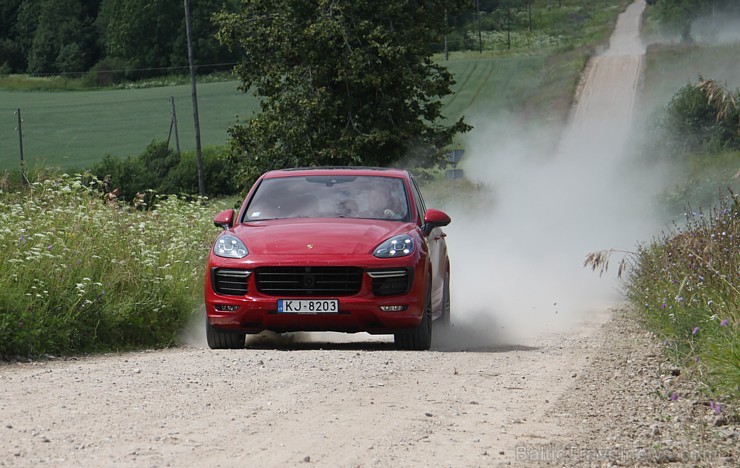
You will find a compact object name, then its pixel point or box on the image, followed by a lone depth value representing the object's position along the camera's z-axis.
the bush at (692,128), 71.88
